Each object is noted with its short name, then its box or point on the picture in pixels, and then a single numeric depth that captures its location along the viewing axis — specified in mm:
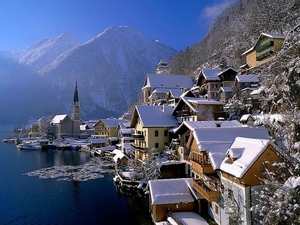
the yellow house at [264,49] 46625
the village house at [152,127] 40188
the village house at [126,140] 55409
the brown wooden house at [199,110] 38719
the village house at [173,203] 21795
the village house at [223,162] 15383
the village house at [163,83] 80031
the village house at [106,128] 95500
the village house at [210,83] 55356
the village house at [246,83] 47291
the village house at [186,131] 28231
